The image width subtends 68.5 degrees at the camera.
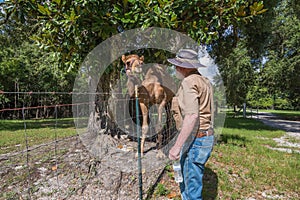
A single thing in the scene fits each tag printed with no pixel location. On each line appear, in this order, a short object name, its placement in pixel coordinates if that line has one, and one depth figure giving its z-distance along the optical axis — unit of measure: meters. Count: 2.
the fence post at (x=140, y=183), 2.81
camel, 3.97
